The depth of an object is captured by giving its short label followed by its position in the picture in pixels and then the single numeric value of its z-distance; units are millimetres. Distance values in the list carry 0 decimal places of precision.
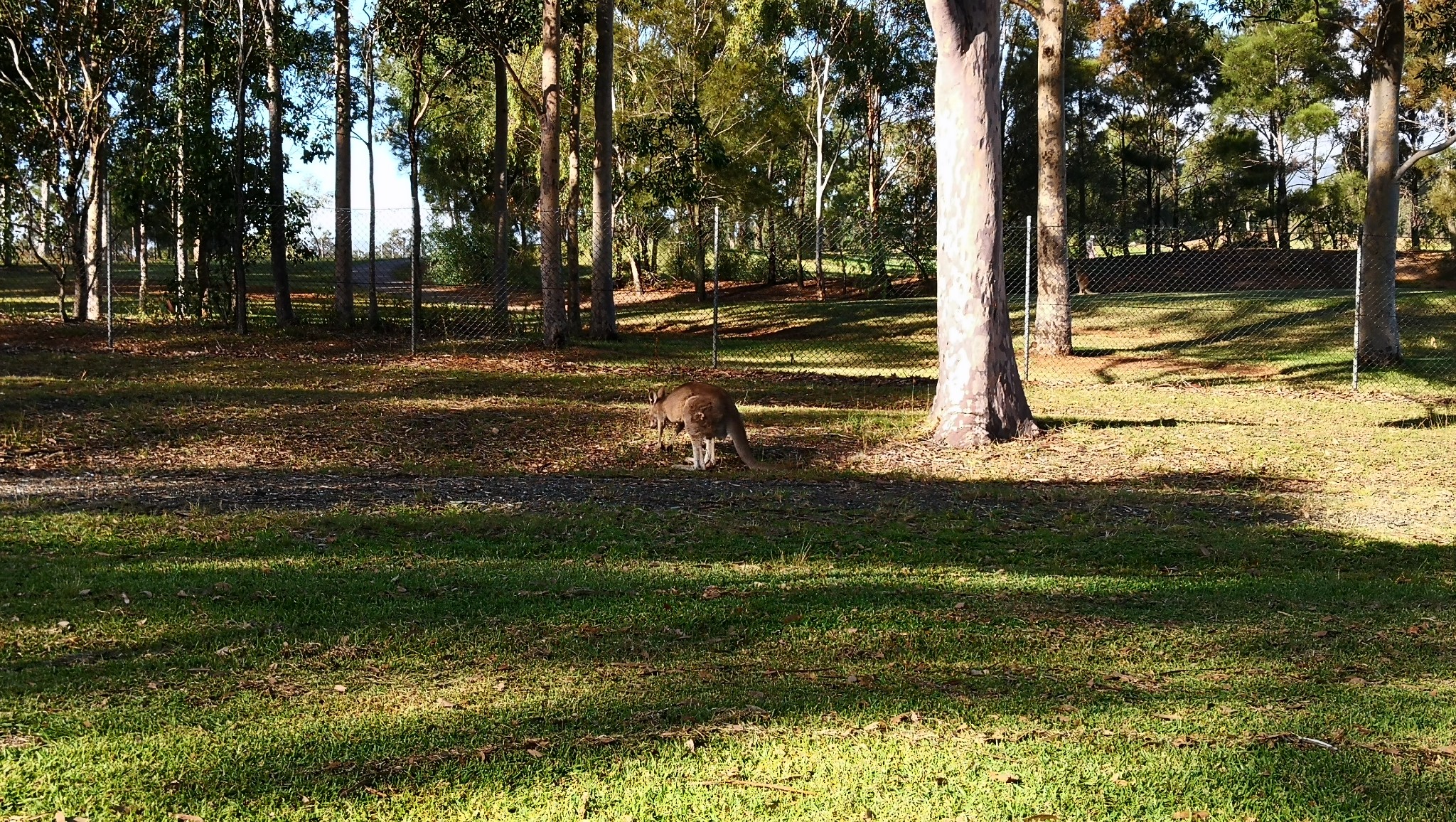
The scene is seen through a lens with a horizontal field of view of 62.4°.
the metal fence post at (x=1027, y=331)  16453
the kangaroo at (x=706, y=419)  10836
